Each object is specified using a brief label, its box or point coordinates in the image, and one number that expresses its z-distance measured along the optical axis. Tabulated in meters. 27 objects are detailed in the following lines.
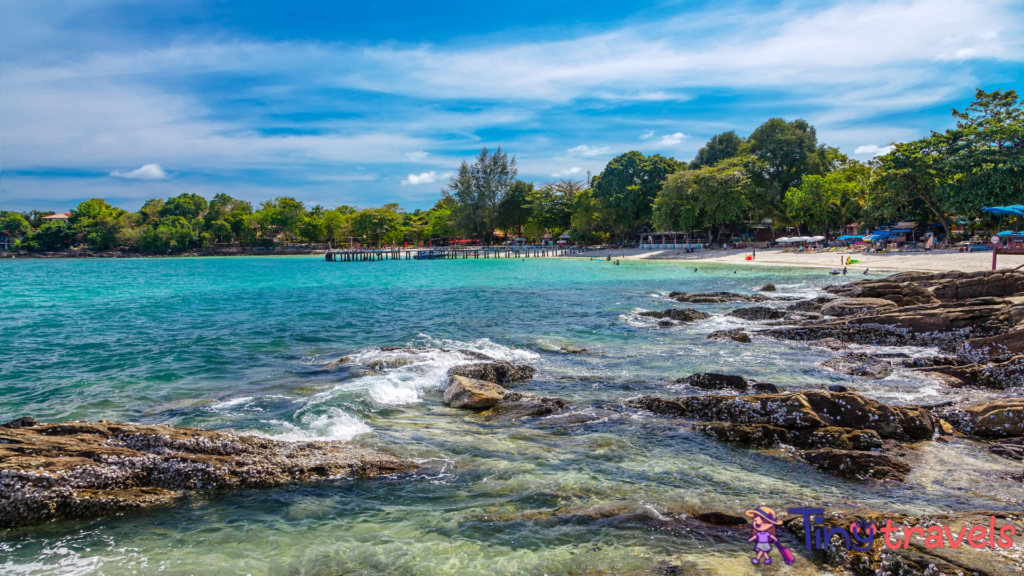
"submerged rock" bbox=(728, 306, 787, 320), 19.33
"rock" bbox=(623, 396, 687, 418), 8.72
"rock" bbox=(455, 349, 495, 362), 13.50
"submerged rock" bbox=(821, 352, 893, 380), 11.16
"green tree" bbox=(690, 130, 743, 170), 76.19
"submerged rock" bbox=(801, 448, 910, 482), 6.27
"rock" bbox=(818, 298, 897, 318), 17.98
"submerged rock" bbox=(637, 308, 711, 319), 19.71
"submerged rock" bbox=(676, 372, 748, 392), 10.01
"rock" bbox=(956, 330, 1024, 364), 10.90
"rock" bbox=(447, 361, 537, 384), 11.46
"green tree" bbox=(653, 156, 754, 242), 60.81
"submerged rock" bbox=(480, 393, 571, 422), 9.04
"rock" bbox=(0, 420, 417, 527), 5.41
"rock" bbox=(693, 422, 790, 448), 7.38
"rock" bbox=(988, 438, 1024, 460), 6.77
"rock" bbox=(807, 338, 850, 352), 14.01
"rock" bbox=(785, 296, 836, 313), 20.18
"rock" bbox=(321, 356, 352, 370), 13.34
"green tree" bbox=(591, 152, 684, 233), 74.00
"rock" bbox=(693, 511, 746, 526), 5.24
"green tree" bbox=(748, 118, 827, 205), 72.38
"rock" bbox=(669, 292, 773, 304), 24.67
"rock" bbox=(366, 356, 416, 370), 12.83
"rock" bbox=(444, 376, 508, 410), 9.65
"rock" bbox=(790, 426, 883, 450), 6.98
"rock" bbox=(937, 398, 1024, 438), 7.38
